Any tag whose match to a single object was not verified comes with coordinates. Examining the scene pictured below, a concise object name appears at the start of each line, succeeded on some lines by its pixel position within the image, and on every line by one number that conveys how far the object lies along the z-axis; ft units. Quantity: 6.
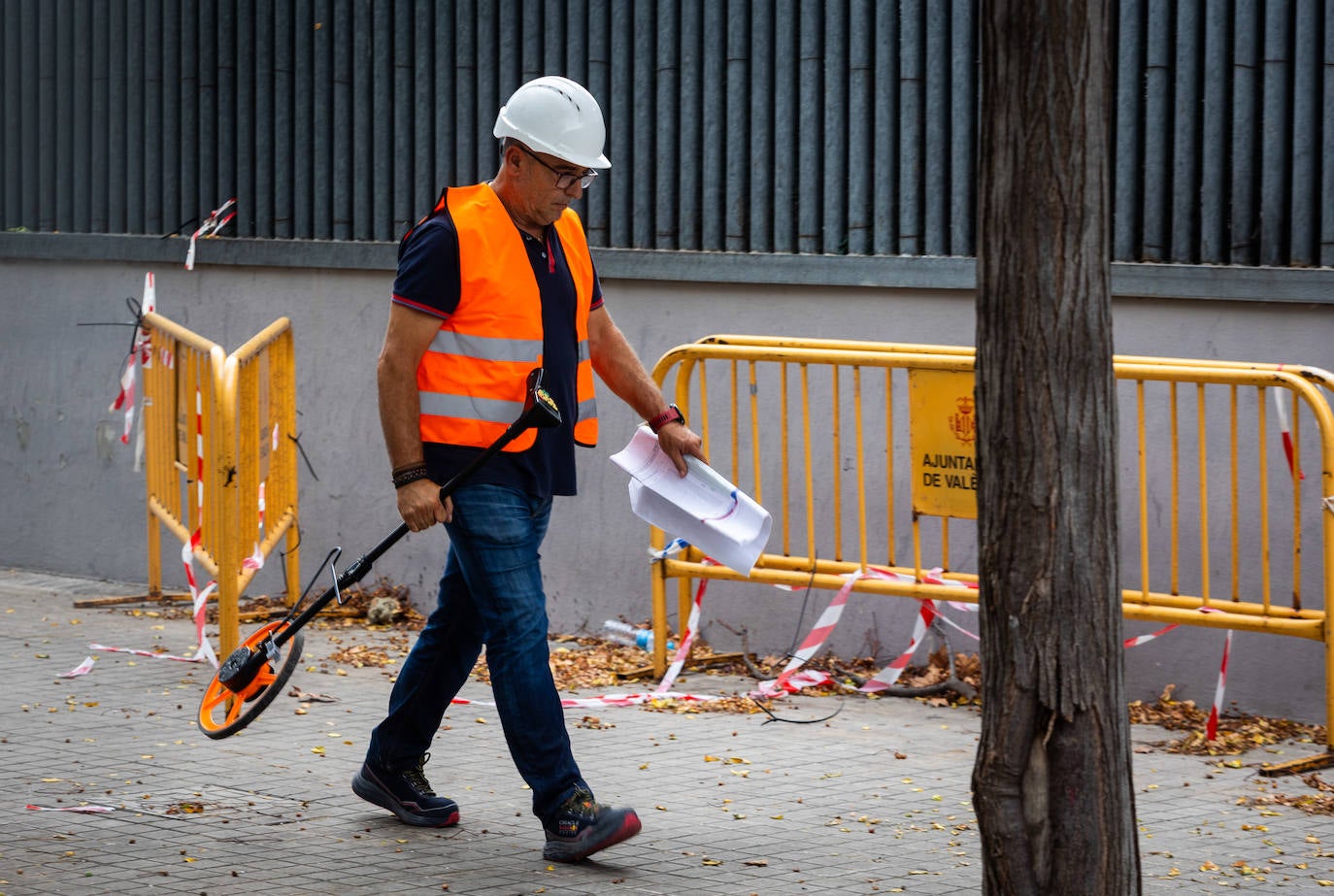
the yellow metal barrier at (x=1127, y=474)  42.09
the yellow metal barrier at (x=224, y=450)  44.68
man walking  33.04
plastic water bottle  53.26
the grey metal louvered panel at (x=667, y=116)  45.42
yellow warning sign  44.93
